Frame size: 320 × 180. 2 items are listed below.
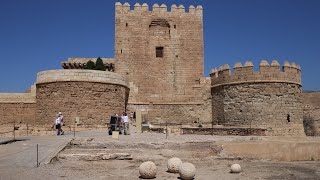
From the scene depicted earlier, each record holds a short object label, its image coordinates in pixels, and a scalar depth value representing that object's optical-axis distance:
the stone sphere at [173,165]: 5.91
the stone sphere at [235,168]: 6.06
